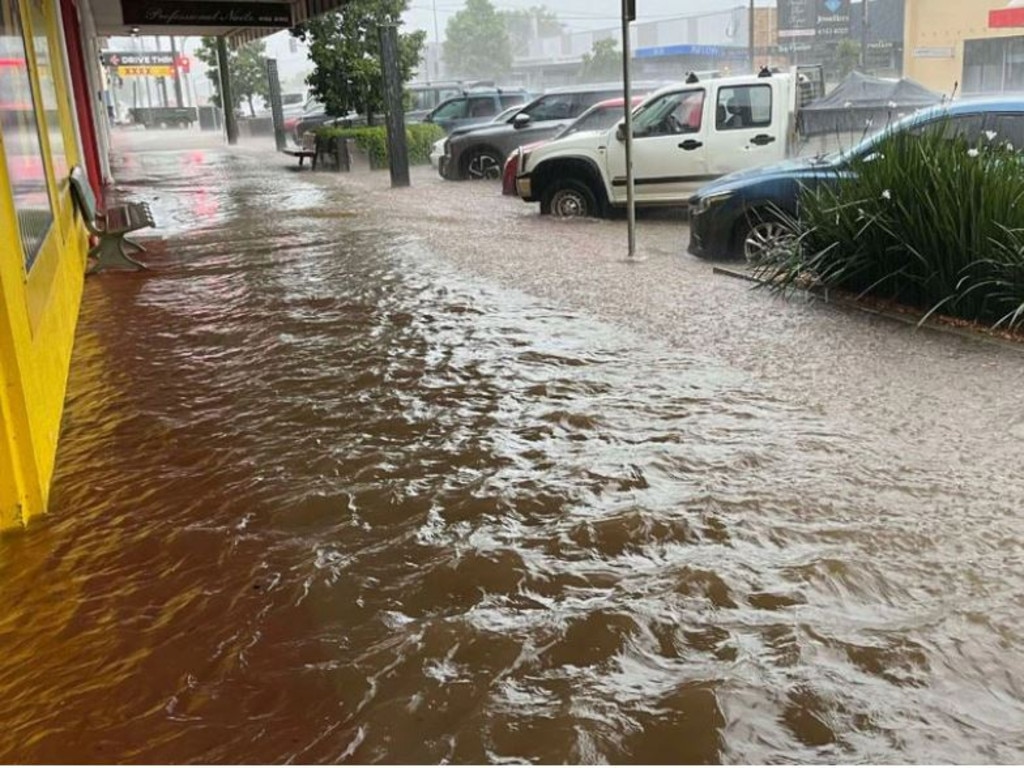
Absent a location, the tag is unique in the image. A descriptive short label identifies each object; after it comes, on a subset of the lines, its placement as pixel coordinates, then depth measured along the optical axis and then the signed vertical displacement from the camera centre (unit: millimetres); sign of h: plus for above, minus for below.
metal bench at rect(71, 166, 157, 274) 9344 -963
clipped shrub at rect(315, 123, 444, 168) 22031 -434
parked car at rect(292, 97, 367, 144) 25203 +77
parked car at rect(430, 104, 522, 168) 20072 -536
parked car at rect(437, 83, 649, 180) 18250 -365
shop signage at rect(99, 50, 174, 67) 66812 +5106
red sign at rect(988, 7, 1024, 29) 26625 +1880
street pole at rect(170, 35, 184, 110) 70681 +3233
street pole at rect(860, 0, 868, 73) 35744 +2115
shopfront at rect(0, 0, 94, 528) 3916 -692
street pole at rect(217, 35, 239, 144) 32812 +1154
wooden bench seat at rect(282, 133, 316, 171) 23141 -626
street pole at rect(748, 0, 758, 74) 37831 +2137
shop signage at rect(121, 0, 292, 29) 20625 +2413
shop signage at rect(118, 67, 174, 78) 69312 +4182
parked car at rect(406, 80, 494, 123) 28906 +695
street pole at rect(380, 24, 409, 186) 18141 +208
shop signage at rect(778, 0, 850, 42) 39625 +3132
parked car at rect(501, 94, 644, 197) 14781 -160
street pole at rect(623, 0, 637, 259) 9195 -63
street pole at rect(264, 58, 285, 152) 29734 +717
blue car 7984 -791
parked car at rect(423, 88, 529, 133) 23031 +203
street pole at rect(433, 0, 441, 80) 79125 +5162
